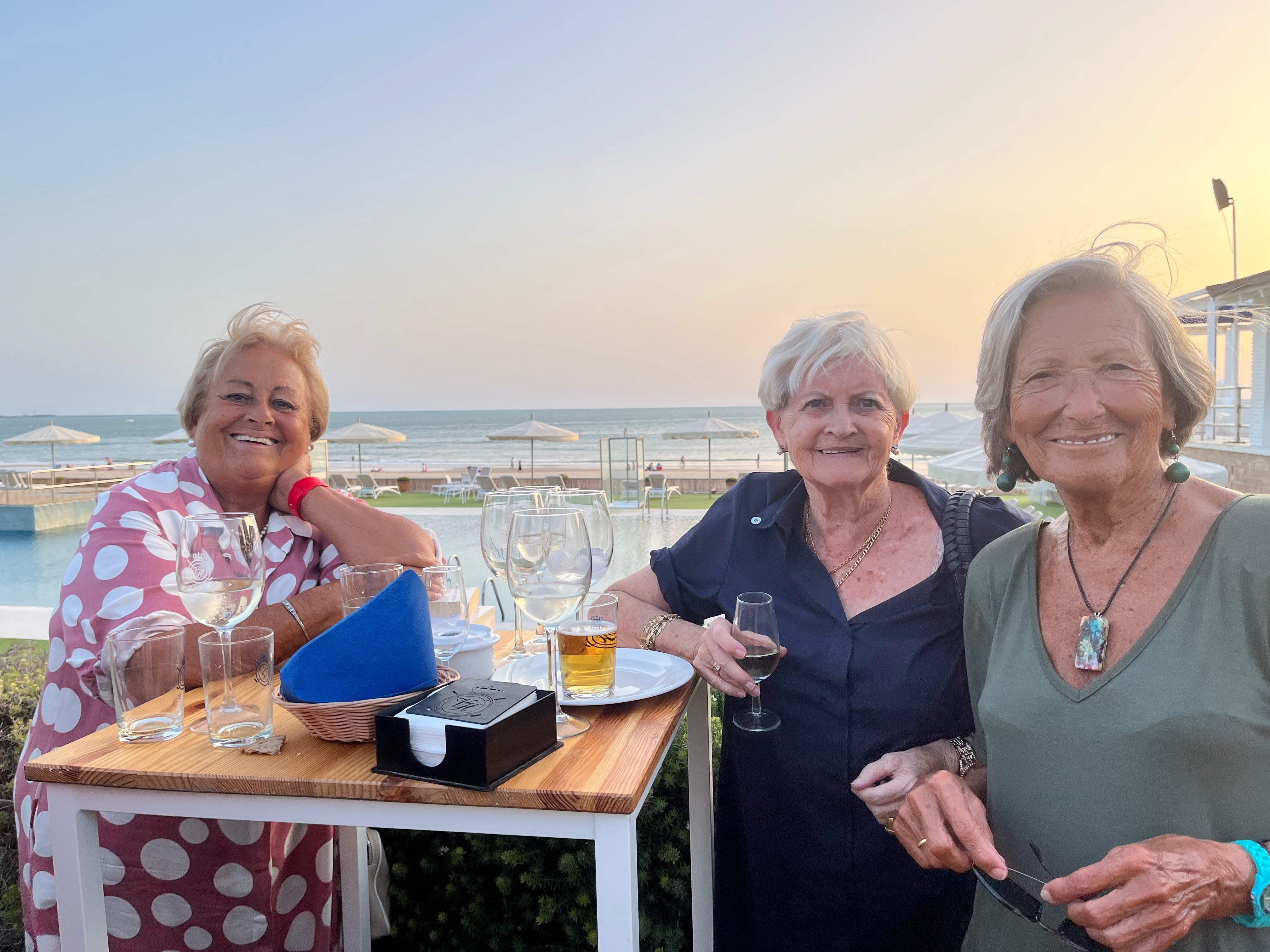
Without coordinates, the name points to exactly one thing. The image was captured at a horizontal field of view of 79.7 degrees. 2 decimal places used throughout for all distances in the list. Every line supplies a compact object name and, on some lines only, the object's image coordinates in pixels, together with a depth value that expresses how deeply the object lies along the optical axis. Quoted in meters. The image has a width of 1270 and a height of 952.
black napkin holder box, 0.98
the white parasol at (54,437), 20.47
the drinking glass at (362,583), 1.40
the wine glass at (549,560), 1.17
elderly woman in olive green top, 0.98
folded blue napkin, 1.10
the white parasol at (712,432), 21.14
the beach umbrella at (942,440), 15.88
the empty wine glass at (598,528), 1.32
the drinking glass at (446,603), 1.42
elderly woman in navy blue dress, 1.62
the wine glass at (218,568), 1.27
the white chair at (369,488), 18.08
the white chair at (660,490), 14.36
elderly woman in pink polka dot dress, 1.61
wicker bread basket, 1.11
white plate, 1.40
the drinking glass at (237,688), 1.18
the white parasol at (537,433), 22.66
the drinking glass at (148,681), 1.23
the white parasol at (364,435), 21.86
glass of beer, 1.31
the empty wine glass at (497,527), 1.35
